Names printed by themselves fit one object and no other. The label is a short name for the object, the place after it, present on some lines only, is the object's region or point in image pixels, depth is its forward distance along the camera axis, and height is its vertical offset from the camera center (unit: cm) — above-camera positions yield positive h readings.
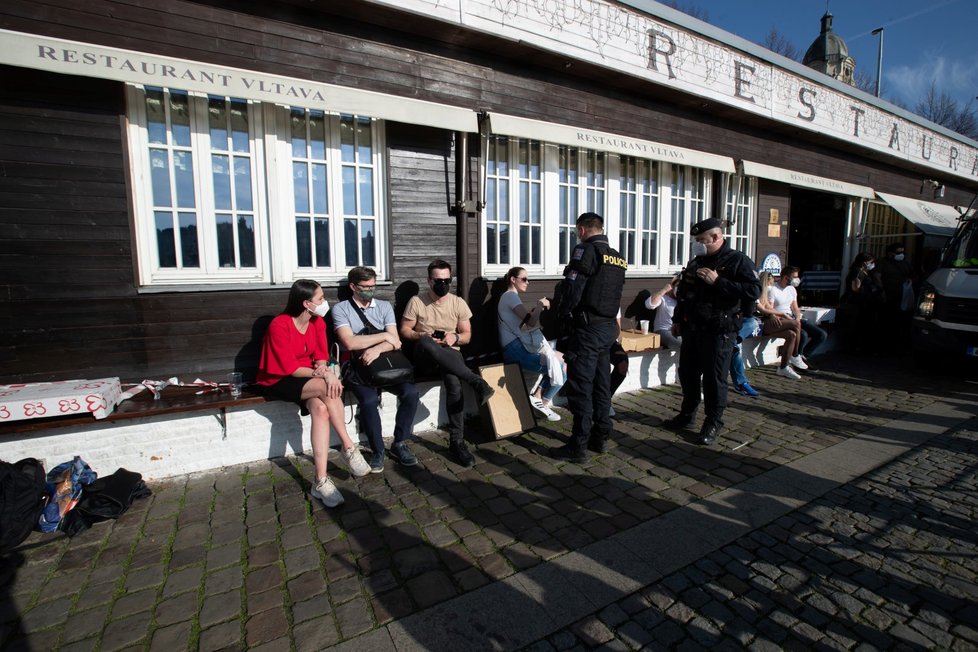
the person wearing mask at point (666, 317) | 615 -73
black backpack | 277 -142
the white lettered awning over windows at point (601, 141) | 522 +151
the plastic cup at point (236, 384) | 390 -99
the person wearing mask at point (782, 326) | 680 -93
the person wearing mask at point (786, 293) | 700 -46
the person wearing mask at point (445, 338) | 418 -69
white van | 615 -61
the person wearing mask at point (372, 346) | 389 -69
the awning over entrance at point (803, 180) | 762 +145
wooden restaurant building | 372 +115
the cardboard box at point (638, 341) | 580 -98
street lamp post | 2207 +956
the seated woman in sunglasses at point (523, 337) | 480 -75
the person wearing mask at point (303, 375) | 362 -86
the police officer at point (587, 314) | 393 -43
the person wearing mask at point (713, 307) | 416 -40
